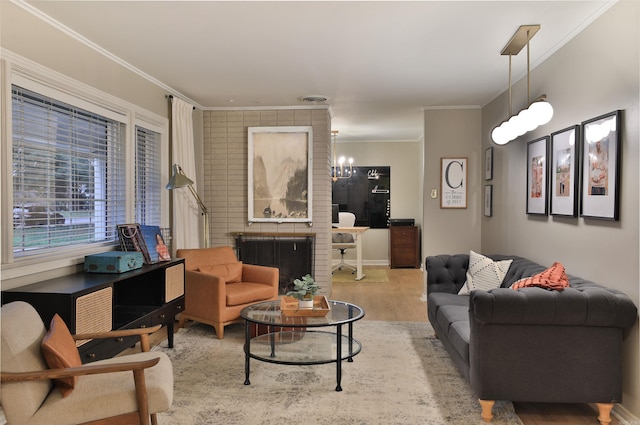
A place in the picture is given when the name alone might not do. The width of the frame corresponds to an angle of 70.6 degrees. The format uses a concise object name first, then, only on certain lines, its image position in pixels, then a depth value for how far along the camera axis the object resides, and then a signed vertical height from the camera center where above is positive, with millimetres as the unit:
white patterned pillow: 3963 -610
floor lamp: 4629 +237
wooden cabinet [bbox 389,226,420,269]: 8773 -809
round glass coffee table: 3158 -1089
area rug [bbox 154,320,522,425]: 2730 -1284
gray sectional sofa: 2566 -807
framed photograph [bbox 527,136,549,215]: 3834 +255
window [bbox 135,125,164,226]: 4555 +278
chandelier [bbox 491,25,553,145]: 3143 +643
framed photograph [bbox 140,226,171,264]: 4035 -370
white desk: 7648 -603
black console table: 2633 -674
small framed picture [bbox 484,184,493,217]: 5398 +56
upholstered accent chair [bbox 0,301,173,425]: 1937 -839
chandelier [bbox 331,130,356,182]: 9188 +725
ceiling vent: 5332 +1273
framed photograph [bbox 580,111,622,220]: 2785 +254
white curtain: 5066 +453
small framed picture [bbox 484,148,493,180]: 5367 +496
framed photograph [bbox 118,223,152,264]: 3791 -308
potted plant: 3512 -694
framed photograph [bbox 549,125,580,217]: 3291 +255
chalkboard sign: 9281 +213
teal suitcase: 3326 -435
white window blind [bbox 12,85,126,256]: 2963 +221
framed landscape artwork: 5957 +376
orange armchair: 4301 -838
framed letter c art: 5898 +307
